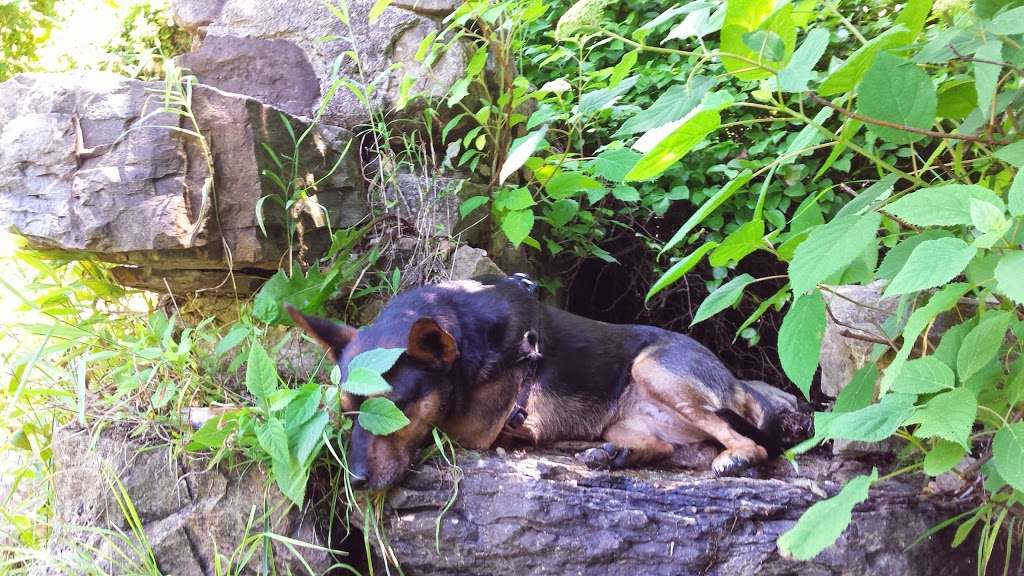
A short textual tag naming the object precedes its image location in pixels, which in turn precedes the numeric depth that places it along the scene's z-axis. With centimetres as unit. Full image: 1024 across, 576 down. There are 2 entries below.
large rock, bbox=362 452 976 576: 248
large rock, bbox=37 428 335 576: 279
